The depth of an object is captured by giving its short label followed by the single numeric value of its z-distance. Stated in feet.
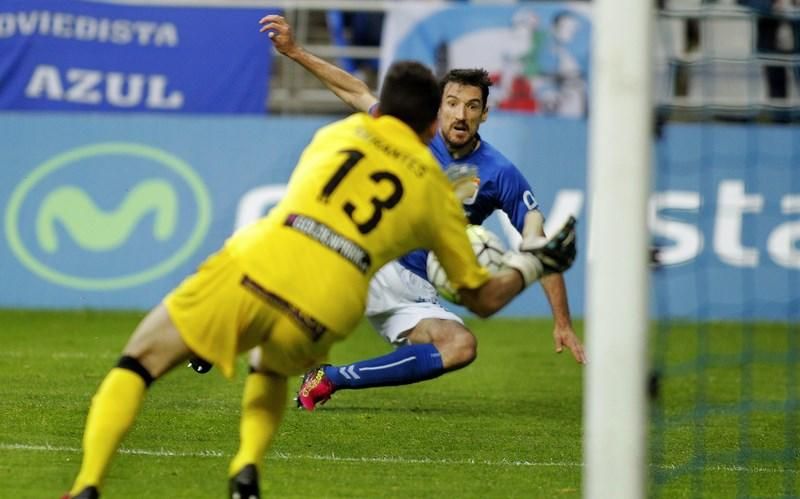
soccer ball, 46.85
